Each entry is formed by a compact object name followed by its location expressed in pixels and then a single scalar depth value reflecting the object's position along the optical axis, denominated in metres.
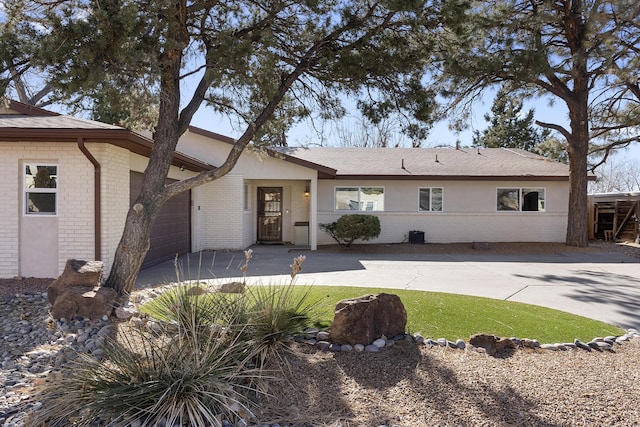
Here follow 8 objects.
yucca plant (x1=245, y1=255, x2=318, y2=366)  4.21
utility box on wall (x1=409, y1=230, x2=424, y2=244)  16.78
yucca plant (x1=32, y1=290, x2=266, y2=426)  3.24
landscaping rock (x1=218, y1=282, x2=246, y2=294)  5.00
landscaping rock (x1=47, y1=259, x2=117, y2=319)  5.82
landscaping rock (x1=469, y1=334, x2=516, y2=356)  4.66
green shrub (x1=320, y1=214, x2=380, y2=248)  14.85
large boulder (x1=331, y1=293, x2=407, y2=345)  4.58
